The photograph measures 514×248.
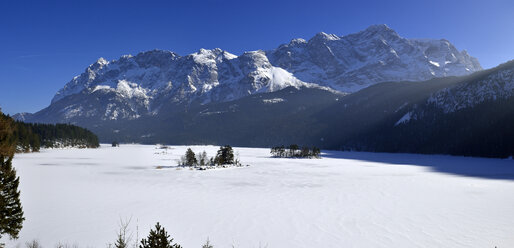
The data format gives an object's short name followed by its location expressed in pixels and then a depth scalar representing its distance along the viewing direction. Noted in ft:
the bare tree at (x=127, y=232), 85.17
